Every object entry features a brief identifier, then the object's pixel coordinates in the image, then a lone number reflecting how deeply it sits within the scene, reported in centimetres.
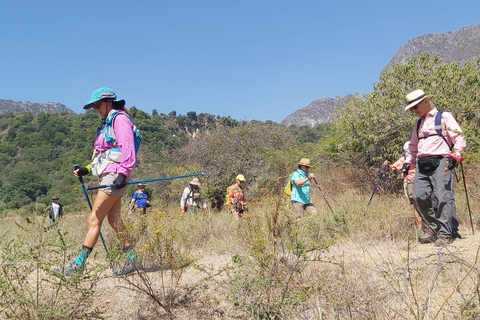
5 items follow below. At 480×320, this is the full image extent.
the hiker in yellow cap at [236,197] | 864
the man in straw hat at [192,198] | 962
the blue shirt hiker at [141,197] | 1005
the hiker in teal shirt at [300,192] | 741
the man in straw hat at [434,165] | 481
